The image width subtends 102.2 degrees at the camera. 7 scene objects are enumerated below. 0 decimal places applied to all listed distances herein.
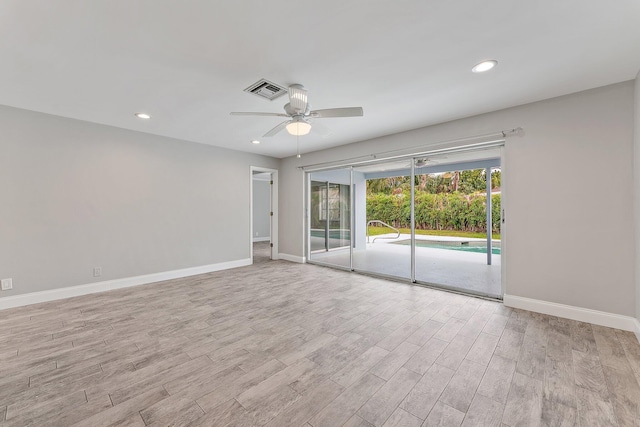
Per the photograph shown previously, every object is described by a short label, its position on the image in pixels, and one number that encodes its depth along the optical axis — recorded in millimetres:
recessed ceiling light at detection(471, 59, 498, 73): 2293
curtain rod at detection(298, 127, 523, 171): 3330
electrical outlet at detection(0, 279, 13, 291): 3193
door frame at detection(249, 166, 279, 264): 6465
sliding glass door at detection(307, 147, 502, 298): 4754
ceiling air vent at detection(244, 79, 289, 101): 2619
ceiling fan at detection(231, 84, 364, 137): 2521
